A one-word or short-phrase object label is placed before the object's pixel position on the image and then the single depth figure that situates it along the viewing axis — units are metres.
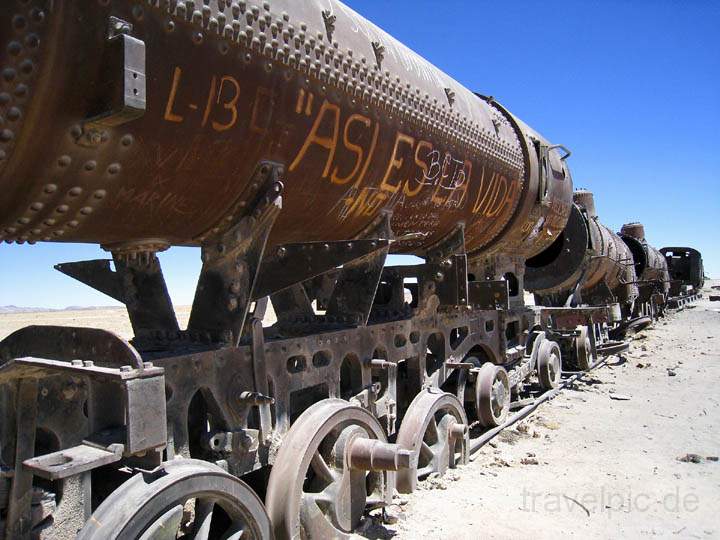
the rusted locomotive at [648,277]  17.89
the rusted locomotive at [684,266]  28.27
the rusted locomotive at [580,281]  8.77
